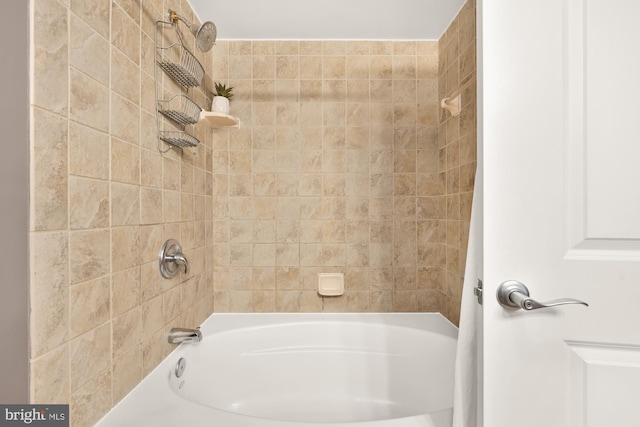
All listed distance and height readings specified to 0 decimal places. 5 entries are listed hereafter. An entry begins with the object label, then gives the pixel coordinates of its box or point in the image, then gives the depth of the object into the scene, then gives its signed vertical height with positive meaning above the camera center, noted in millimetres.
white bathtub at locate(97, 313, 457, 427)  1557 -800
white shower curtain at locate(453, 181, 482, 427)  815 -351
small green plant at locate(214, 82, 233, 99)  1802 +691
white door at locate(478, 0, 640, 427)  714 +14
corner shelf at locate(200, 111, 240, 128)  1647 +498
